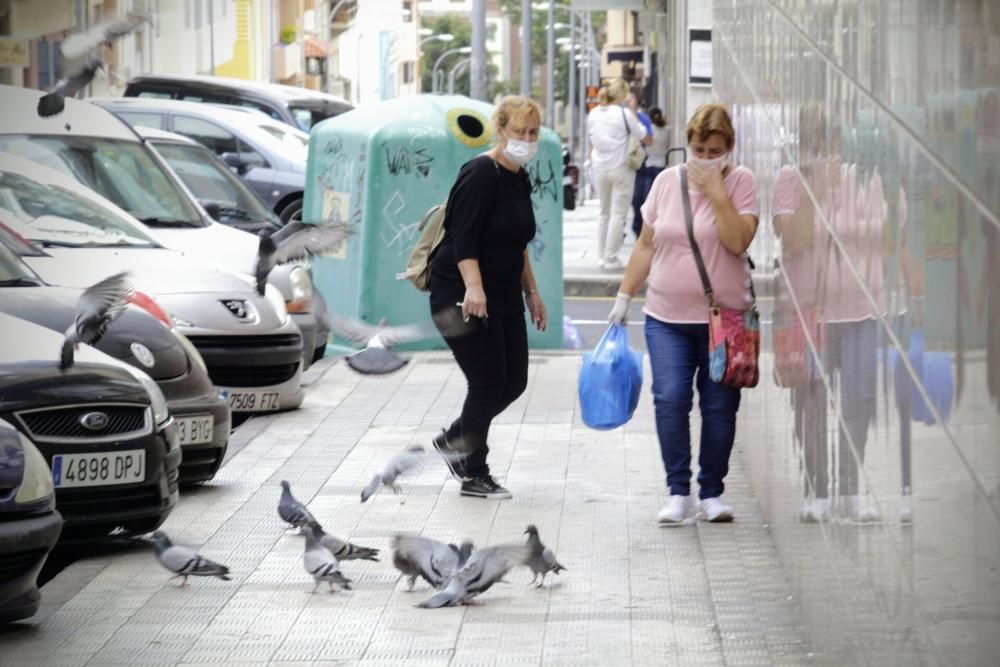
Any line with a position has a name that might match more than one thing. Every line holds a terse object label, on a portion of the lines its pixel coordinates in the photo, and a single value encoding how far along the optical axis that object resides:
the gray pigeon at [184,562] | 13.16
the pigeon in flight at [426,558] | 12.88
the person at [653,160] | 42.97
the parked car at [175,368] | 16.50
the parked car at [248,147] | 41.69
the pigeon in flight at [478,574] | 12.69
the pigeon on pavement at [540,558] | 12.82
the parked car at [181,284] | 20.52
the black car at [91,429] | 13.48
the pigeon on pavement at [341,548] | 13.43
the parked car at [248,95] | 49.66
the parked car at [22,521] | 11.54
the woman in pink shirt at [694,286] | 14.71
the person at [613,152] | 39.81
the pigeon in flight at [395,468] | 16.03
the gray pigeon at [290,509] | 14.59
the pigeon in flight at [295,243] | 17.86
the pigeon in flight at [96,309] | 14.33
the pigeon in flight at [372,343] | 24.48
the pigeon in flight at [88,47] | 15.19
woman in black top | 15.87
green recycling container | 26.89
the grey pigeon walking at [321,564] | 13.08
